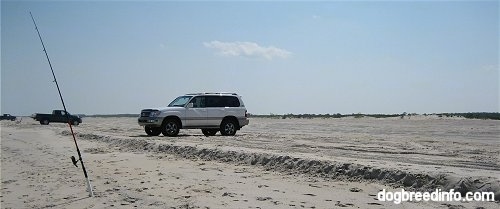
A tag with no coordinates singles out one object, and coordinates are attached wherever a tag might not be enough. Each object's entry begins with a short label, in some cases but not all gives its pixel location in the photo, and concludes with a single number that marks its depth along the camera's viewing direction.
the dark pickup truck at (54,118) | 49.81
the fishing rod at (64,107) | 7.80
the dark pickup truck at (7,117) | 87.79
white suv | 21.89
